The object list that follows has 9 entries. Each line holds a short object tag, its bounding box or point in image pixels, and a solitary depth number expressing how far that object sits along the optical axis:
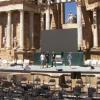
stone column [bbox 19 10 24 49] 54.97
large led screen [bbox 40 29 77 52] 50.38
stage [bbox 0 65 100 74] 28.91
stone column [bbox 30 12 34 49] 56.44
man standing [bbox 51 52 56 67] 48.10
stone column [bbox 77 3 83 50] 49.25
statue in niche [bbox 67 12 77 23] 57.58
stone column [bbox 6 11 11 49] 56.88
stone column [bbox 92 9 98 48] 47.53
